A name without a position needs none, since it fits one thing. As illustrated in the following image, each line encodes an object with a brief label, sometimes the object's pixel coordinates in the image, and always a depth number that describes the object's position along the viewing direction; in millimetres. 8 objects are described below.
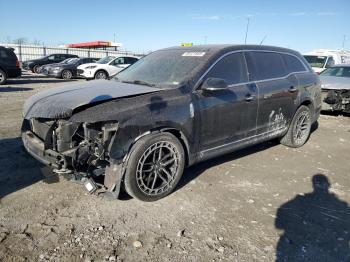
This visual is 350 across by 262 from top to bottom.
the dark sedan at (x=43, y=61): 25078
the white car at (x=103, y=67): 19469
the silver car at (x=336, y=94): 9352
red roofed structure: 39500
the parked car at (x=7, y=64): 15047
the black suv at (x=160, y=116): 3596
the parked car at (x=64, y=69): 21000
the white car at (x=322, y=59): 15344
